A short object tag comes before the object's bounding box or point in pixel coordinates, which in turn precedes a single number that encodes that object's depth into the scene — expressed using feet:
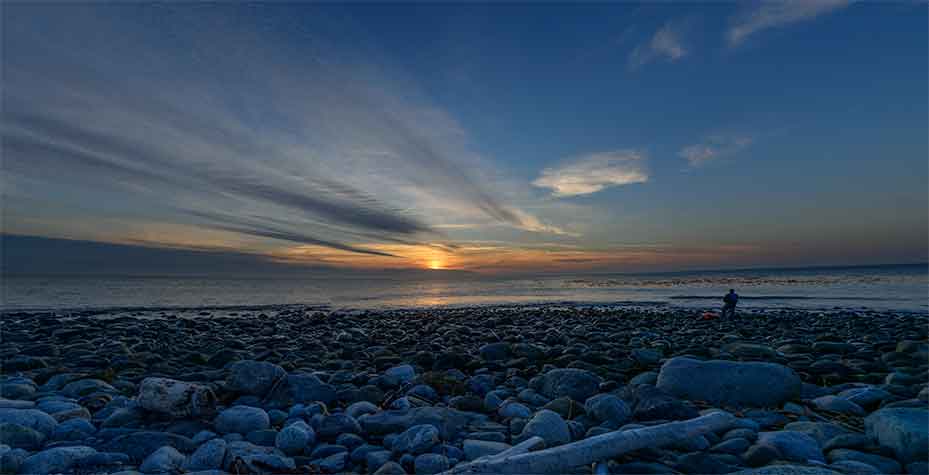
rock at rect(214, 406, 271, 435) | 14.99
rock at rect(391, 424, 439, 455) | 13.09
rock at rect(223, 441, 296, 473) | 11.59
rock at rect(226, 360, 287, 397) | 18.86
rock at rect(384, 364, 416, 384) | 21.88
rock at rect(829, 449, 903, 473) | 11.67
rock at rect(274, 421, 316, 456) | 13.38
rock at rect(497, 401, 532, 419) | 16.18
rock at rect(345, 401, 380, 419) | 16.63
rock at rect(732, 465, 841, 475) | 10.23
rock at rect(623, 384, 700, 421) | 15.37
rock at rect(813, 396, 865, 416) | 16.53
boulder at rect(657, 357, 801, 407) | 17.76
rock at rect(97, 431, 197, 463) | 13.09
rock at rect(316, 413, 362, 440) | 14.46
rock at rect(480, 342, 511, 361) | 28.16
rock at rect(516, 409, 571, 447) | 13.47
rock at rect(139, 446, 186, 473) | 11.86
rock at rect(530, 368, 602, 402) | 18.78
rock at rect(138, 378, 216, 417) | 15.78
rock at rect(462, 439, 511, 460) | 12.71
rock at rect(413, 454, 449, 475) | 11.93
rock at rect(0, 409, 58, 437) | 14.11
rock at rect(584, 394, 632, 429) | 15.40
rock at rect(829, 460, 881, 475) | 11.20
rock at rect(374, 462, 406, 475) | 11.29
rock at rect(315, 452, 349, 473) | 12.28
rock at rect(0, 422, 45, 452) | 13.00
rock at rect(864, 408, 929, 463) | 11.95
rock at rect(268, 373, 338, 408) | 18.16
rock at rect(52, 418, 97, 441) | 14.26
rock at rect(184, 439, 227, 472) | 12.05
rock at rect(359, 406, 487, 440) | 14.89
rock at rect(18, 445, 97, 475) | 11.43
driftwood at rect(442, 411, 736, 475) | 10.00
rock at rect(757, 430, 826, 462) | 12.16
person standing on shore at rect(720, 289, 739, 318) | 53.66
